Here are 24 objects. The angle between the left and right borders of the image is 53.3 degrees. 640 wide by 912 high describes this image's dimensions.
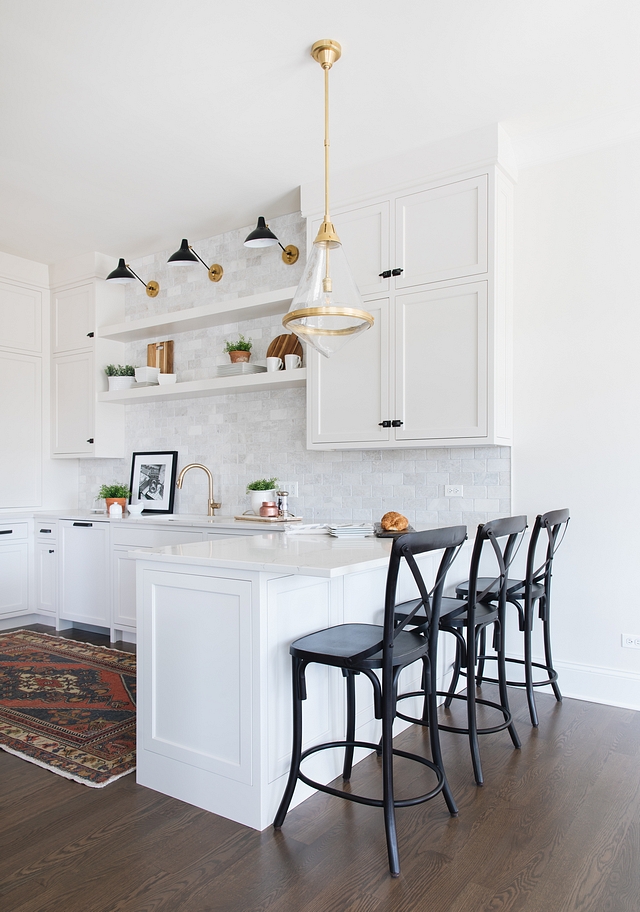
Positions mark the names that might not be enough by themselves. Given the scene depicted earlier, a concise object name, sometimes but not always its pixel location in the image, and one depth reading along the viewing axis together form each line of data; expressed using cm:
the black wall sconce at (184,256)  443
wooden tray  404
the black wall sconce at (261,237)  399
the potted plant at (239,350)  449
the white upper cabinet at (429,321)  333
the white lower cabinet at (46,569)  504
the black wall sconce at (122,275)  481
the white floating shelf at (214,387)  415
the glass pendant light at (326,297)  256
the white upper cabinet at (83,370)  530
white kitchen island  211
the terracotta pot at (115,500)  505
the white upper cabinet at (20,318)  534
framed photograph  508
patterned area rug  265
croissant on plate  296
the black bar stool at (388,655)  190
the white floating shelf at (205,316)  424
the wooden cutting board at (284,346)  430
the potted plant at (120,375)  520
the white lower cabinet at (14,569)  500
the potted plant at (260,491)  423
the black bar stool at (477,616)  240
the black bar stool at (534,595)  288
